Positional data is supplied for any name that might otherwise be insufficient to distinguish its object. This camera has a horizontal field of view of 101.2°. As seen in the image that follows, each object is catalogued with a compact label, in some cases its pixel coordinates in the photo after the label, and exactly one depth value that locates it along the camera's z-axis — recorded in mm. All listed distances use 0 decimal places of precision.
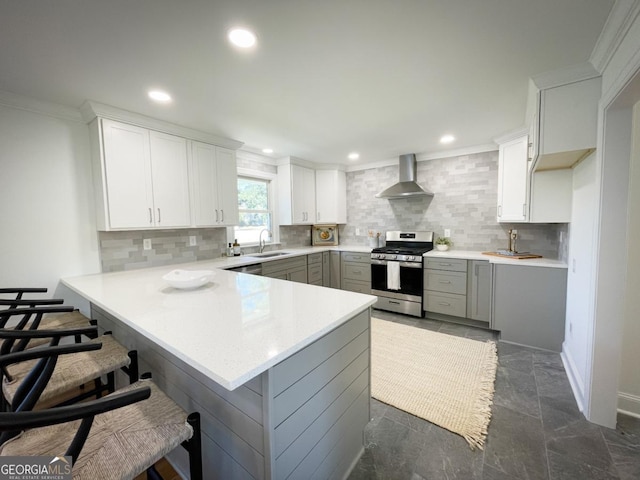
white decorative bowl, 1755
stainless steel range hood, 3971
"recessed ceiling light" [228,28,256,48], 1420
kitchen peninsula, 929
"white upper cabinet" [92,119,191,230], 2344
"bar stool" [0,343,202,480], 733
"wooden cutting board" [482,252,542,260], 3004
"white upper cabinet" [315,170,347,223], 4781
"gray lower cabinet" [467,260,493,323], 3182
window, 3953
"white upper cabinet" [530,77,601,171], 1778
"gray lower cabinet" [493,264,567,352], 2633
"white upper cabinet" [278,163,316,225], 4293
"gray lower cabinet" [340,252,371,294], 4176
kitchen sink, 3823
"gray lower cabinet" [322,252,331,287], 4434
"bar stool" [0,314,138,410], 1123
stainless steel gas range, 3643
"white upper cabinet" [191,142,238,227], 2969
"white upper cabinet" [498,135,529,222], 2945
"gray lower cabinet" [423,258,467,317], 3348
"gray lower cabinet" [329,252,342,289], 4469
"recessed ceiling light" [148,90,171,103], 2050
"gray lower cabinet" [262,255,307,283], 3455
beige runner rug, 1825
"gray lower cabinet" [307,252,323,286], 4117
